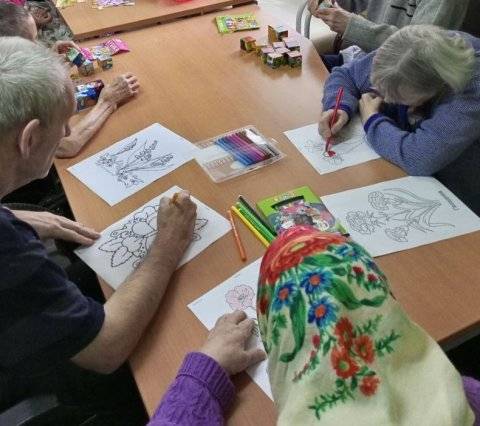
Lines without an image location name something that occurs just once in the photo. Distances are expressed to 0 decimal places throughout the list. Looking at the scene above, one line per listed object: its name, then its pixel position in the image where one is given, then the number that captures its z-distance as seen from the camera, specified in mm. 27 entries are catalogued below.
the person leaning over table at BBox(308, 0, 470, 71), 1681
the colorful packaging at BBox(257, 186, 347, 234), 1143
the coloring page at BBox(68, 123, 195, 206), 1325
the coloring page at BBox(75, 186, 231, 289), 1103
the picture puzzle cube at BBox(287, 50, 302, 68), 1772
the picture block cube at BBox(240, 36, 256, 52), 1873
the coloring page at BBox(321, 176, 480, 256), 1107
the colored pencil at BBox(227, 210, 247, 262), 1093
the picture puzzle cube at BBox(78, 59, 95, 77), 1822
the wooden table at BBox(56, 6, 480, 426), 940
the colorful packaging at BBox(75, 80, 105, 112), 1651
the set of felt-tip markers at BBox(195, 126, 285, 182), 1344
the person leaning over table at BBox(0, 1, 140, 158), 1459
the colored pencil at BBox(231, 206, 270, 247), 1122
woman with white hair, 1188
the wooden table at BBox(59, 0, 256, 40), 2088
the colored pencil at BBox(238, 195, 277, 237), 1142
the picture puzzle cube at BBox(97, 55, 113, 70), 1864
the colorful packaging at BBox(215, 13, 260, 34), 2051
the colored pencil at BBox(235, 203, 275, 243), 1126
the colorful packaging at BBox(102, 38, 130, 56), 1973
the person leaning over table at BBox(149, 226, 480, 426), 423
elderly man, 813
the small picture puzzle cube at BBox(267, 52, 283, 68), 1772
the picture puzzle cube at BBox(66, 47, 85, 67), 1804
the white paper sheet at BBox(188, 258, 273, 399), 971
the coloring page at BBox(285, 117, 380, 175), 1344
